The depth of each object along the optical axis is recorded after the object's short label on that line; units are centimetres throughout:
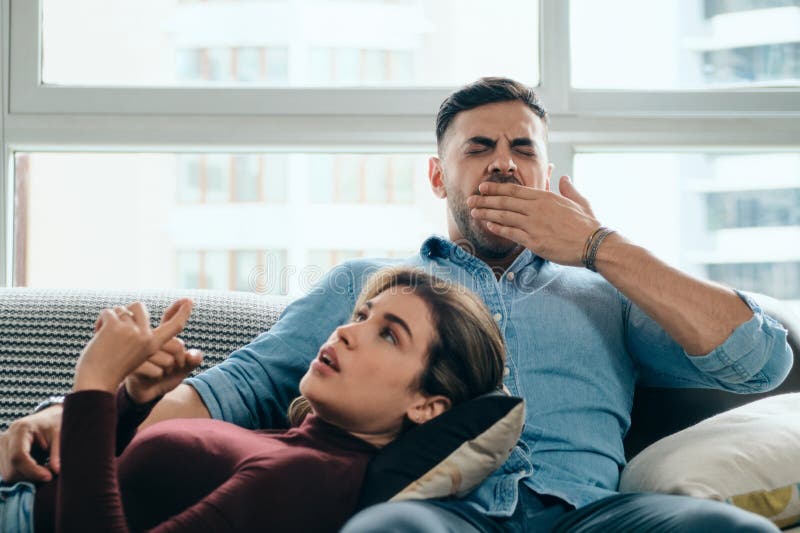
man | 137
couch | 161
